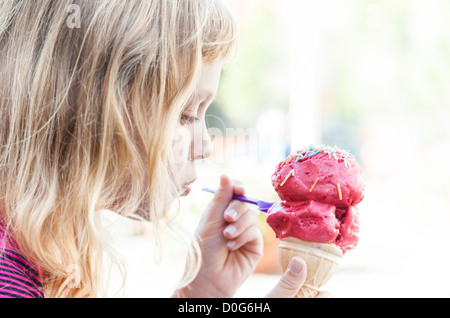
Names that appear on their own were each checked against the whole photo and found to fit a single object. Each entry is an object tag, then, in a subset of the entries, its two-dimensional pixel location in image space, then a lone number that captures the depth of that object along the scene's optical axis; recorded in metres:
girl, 0.72
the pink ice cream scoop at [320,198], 0.69
